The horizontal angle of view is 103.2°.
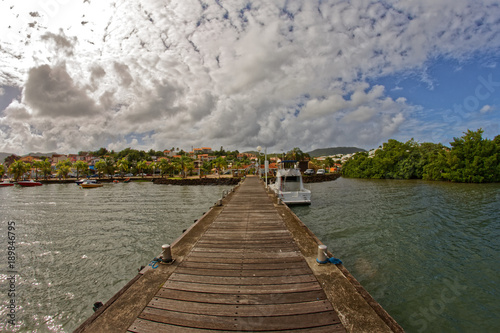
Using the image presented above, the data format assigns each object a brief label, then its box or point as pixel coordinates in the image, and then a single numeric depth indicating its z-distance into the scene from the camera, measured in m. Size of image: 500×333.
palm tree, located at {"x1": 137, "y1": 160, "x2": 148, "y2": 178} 70.32
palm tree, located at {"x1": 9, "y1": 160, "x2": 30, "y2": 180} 52.34
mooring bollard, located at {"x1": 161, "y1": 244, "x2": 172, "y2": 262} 5.22
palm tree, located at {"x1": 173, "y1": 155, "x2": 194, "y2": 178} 63.47
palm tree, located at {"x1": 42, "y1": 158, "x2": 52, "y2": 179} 61.13
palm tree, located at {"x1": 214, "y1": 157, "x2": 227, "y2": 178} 69.56
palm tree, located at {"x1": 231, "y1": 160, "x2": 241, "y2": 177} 74.68
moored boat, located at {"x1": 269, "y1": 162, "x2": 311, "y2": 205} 18.28
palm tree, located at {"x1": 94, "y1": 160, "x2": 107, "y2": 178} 61.63
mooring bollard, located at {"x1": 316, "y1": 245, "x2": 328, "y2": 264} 5.08
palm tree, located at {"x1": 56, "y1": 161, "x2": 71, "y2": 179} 59.65
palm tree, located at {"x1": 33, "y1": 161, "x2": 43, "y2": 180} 59.39
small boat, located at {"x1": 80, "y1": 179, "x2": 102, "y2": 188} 38.69
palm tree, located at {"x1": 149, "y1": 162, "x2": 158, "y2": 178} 70.34
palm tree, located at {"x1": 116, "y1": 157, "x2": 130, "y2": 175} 65.06
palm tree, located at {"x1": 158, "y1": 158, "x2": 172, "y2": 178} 61.58
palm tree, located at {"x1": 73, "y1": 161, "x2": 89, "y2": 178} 61.72
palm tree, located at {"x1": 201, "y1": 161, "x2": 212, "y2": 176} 78.50
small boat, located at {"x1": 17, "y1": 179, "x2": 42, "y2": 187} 45.56
